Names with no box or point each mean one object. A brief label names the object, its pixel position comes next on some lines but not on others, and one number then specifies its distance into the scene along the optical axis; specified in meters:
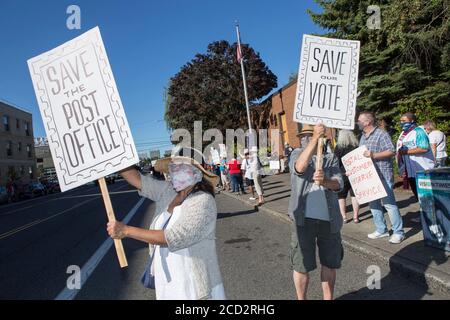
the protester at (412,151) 6.08
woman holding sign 2.40
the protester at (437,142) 8.03
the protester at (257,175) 11.90
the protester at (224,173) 19.16
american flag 23.76
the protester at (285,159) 24.49
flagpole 23.95
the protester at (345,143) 7.08
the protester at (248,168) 13.08
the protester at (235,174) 15.31
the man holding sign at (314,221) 3.74
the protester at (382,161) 5.63
